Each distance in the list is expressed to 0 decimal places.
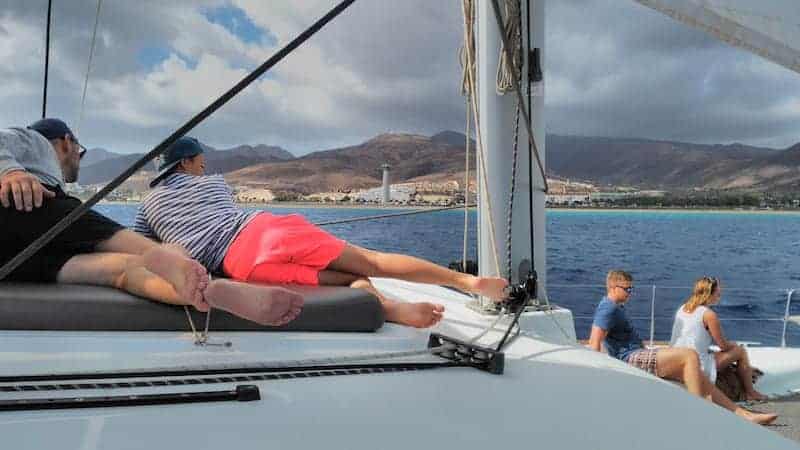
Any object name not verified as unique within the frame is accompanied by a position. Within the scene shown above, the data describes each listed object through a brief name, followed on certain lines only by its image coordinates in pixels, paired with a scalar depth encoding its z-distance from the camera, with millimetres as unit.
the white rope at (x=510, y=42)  2115
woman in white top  3174
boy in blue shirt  2781
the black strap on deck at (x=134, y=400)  895
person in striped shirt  1670
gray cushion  1262
